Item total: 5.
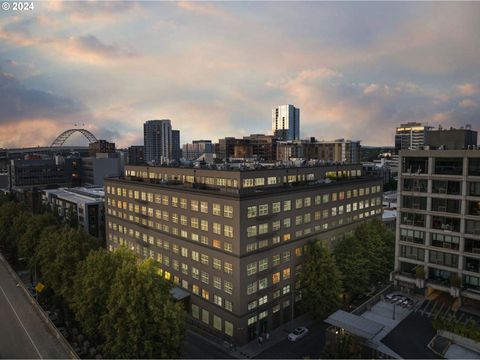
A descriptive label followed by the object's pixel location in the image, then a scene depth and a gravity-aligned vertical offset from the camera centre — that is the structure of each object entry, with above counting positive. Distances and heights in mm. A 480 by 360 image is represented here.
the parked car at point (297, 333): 58616 -31729
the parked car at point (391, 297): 57488 -24875
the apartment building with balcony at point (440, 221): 55375 -11957
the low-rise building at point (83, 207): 114938 -18730
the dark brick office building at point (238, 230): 58031 -15229
